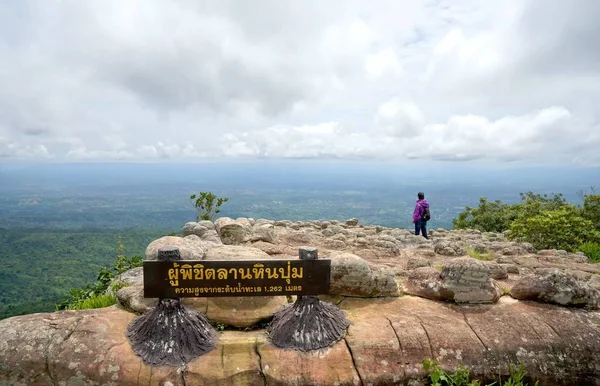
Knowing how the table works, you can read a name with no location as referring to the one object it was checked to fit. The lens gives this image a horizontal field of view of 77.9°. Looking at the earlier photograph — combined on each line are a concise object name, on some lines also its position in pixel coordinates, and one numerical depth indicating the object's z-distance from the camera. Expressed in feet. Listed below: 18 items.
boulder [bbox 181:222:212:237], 57.31
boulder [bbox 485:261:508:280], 41.88
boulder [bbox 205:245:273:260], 34.45
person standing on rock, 69.05
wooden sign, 27.94
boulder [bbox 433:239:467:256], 55.26
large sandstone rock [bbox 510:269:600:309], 32.73
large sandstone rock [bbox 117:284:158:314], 31.71
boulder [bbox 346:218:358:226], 87.69
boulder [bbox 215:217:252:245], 52.06
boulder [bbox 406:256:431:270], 44.28
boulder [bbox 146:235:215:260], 34.38
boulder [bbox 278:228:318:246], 56.90
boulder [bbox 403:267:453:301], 34.19
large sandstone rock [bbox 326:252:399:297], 33.99
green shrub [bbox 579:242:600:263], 62.59
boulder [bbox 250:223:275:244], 53.71
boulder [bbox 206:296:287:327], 30.63
